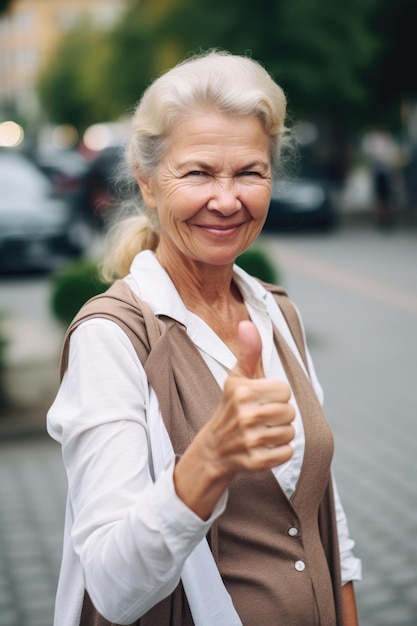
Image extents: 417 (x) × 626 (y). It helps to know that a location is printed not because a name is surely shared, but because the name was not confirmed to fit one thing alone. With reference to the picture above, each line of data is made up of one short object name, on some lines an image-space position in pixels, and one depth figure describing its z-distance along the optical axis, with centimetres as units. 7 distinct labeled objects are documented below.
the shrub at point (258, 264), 877
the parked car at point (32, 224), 1514
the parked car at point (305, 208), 2056
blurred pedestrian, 2145
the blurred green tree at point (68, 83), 7269
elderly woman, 154
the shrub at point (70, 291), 800
